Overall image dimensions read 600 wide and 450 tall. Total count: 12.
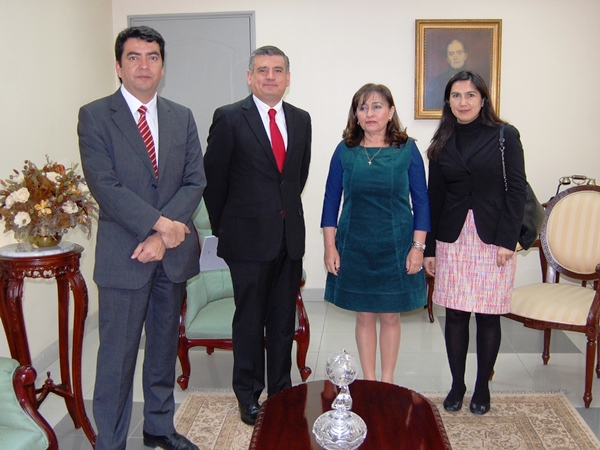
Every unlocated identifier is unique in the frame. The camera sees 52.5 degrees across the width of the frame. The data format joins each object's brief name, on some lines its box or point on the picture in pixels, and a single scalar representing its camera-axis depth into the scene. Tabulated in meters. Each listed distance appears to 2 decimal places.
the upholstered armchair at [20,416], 1.76
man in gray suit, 2.16
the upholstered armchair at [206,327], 3.12
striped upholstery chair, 2.98
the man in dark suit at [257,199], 2.54
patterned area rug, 2.59
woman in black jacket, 2.59
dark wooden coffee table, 1.74
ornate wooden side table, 2.45
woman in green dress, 2.60
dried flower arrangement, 2.39
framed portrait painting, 4.40
